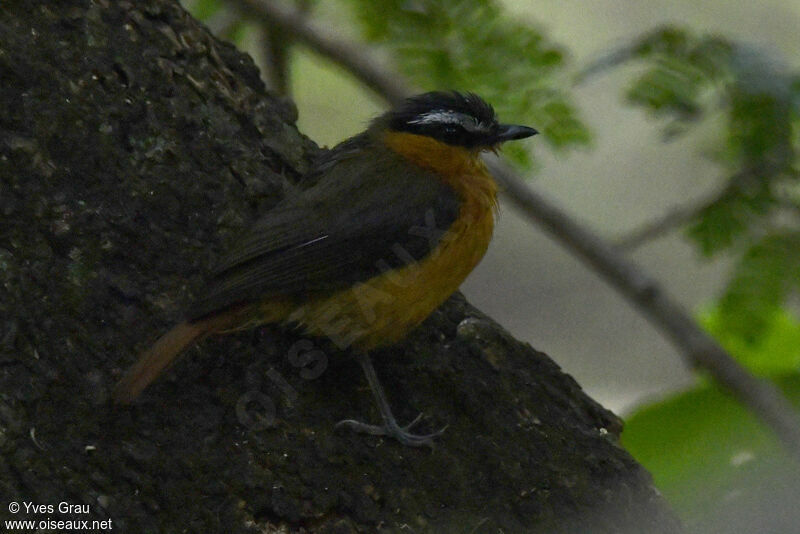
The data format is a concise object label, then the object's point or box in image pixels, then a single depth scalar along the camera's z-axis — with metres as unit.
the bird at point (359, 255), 6.08
